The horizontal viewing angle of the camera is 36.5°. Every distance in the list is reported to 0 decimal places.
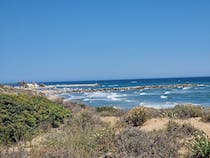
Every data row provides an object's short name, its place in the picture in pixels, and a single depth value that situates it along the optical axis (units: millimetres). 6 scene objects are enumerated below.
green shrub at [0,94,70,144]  10344
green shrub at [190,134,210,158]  7543
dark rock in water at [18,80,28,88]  88031
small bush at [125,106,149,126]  13174
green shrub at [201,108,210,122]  12791
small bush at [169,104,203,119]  14491
